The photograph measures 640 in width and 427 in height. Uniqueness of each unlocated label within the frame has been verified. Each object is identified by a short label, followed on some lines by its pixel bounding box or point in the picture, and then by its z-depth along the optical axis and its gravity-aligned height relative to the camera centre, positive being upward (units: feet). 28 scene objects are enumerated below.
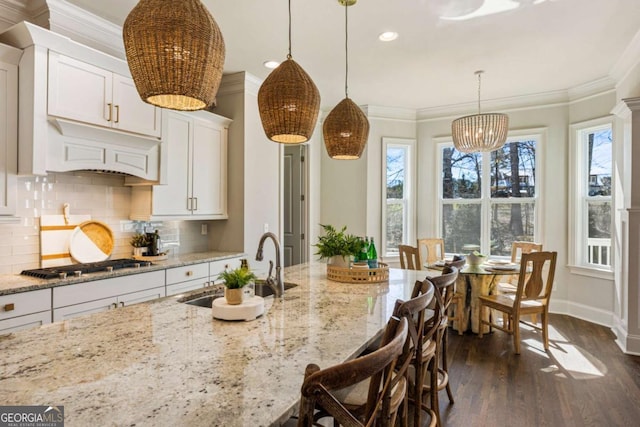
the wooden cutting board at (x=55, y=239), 9.37 -0.62
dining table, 13.32 -2.61
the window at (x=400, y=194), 18.84 +1.17
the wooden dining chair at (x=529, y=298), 11.58 -2.56
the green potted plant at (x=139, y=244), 11.29 -0.86
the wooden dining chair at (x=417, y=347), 4.02 -1.81
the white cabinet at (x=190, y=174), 11.40 +1.44
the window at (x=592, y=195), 14.67 +0.95
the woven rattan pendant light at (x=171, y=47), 4.12 +1.91
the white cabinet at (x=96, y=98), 8.52 +2.93
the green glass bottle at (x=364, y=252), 8.49 -0.82
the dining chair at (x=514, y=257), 14.42 -1.69
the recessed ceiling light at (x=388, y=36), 10.57 +5.20
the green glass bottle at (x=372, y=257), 8.43 -0.96
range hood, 8.14 +2.36
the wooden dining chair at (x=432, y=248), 16.66 -1.43
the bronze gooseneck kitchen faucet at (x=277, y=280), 6.79 -1.18
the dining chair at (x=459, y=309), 13.34 -3.27
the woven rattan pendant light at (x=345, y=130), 7.95 +1.86
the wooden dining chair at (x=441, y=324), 5.86 -1.96
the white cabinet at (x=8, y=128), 8.04 +1.89
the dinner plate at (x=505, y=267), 13.20 -1.79
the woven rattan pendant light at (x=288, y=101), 6.00 +1.88
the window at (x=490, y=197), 16.96 +0.99
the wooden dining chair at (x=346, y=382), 2.52 -1.15
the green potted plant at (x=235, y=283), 5.38 -0.97
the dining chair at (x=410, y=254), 14.48 -1.45
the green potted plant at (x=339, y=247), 8.34 -0.69
